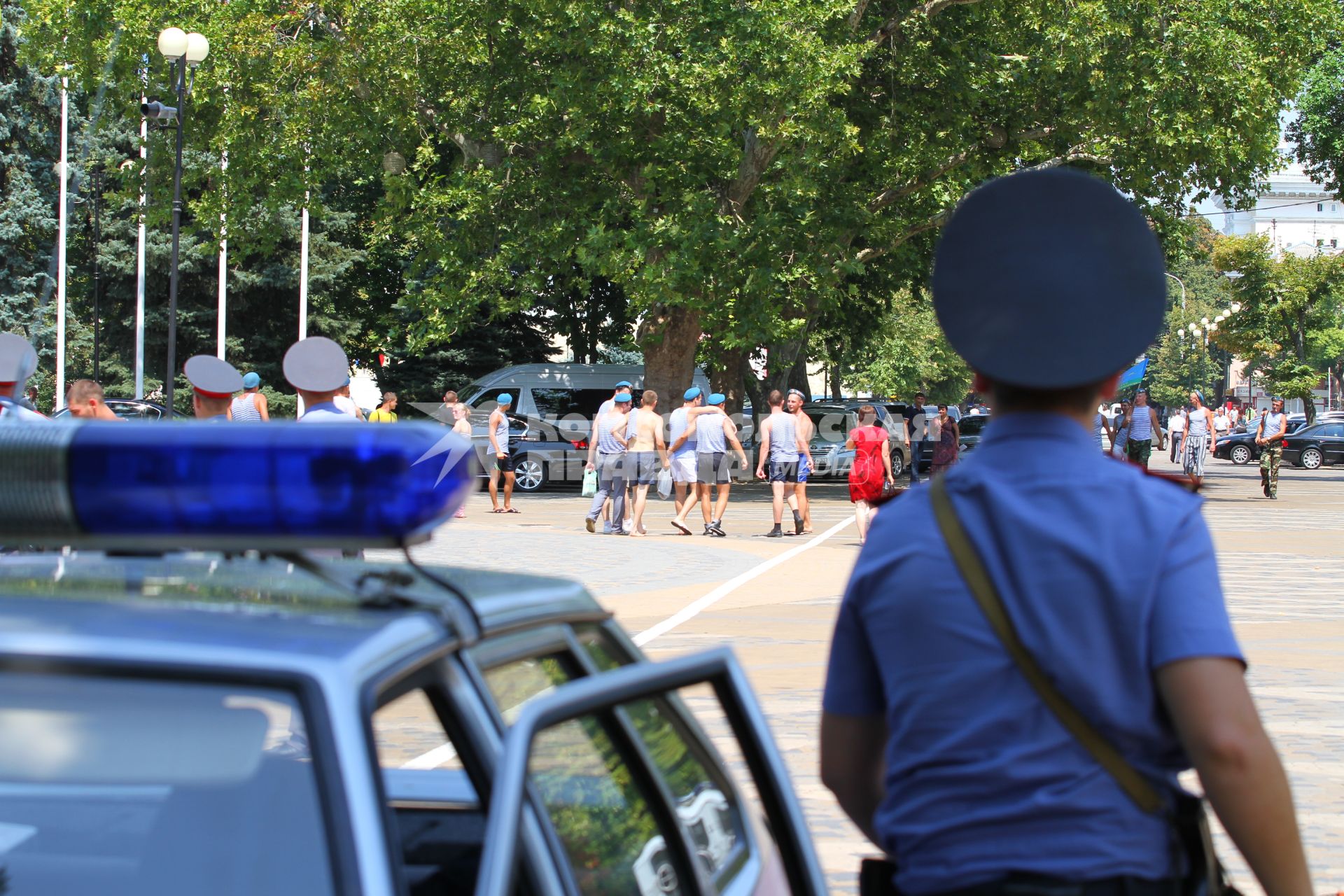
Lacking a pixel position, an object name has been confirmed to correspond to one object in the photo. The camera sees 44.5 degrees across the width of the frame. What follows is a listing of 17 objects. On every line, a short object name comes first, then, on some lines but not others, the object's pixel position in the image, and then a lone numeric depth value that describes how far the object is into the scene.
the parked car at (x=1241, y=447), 53.00
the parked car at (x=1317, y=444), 51.12
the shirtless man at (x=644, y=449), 19.48
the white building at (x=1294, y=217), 157.00
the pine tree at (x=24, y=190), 47.50
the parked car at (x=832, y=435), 34.34
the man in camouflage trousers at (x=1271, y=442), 28.78
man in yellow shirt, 23.36
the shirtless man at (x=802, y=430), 20.05
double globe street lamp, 22.72
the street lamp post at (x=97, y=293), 46.07
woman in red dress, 17.55
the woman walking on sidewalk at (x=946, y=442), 25.17
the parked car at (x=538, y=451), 30.72
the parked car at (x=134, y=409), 27.89
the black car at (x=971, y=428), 37.22
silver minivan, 31.33
